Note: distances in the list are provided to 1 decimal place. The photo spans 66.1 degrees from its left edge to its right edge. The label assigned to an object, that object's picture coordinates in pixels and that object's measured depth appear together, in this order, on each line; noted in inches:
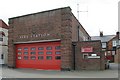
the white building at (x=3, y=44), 542.0
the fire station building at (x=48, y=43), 354.2
